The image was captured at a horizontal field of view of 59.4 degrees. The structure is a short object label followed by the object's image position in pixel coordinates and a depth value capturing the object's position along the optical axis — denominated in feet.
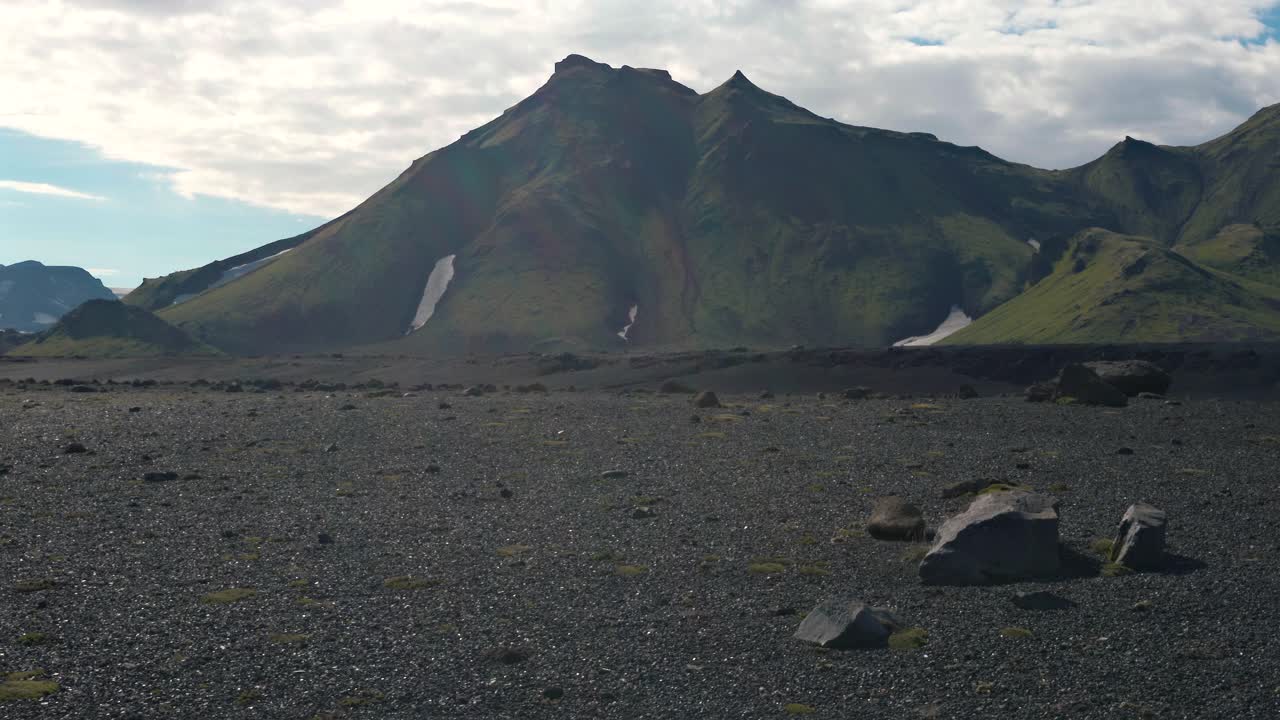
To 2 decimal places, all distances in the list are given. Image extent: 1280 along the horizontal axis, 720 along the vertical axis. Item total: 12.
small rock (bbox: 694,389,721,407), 197.26
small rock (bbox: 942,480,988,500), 103.91
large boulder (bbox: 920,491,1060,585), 76.74
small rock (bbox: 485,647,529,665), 61.31
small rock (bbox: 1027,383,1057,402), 186.60
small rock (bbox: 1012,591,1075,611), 70.23
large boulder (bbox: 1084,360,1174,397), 193.16
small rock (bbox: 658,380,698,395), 238.07
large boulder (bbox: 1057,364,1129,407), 176.45
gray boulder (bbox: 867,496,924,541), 89.20
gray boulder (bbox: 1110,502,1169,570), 79.36
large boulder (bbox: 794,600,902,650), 63.26
